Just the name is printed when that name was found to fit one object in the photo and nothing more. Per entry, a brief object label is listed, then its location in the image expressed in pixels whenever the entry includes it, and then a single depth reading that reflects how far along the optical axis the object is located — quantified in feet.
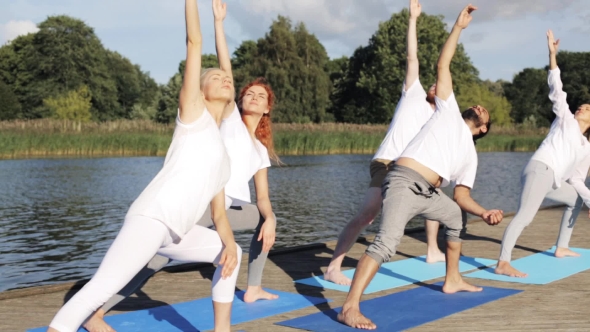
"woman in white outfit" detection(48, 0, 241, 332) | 11.83
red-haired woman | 16.61
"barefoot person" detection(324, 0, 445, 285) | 19.60
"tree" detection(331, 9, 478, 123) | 208.03
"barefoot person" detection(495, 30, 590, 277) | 21.72
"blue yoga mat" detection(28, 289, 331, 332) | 15.30
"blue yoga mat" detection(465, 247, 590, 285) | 20.57
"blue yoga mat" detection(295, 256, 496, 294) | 19.77
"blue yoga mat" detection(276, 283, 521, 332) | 15.39
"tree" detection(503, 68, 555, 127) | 260.58
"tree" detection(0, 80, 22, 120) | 214.90
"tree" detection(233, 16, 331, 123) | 186.91
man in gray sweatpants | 15.51
